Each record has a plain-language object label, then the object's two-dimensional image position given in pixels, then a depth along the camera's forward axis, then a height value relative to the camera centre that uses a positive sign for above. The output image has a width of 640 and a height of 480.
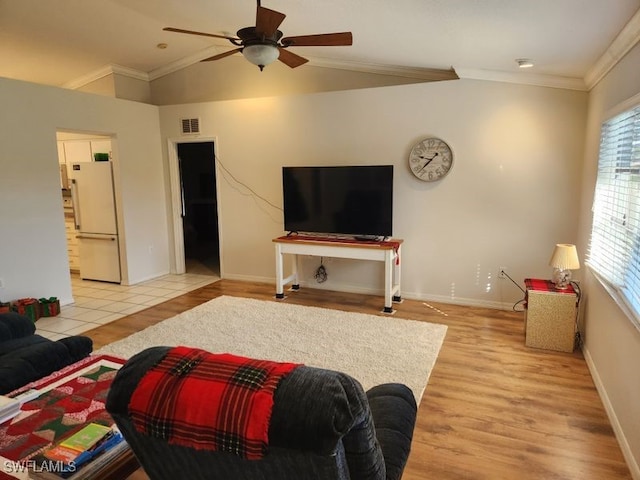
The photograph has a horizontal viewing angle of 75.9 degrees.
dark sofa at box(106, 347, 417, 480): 0.86 -0.56
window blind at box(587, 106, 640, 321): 2.39 -0.22
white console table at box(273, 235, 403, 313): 4.43 -0.79
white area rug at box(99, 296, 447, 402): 3.20 -1.42
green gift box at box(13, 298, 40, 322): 4.16 -1.26
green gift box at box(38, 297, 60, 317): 4.38 -1.33
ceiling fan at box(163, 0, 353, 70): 2.54 +0.91
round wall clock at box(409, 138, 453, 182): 4.52 +0.22
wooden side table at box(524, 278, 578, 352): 3.42 -1.17
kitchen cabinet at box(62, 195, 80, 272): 6.27 -0.78
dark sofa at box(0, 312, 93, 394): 2.15 -0.97
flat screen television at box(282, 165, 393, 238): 4.60 -0.22
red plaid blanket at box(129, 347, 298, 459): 0.90 -0.50
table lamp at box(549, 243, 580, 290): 3.41 -0.70
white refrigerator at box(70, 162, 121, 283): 5.55 -0.51
